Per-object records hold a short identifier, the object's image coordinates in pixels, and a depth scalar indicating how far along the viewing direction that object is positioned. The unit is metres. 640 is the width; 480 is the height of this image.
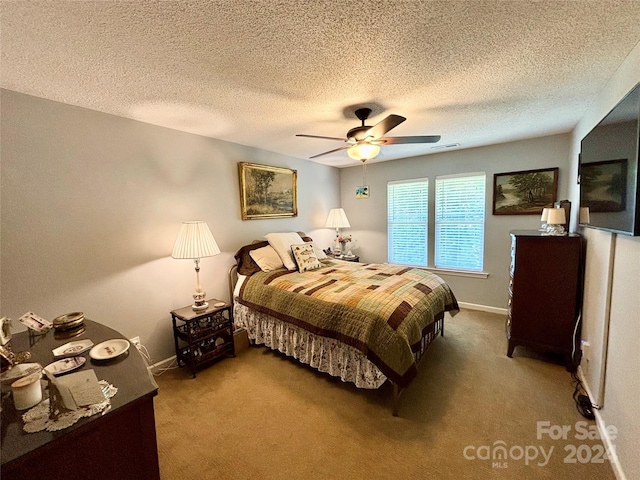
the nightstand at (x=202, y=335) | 2.41
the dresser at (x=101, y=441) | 0.74
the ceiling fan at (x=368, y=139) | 2.12
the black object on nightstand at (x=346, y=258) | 4.34
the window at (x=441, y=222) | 3.75
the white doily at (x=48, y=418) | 0.79
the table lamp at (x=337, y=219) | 4.41
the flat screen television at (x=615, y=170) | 1.20
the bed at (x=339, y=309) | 1.91
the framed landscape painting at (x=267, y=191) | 3.32
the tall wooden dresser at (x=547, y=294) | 2.30
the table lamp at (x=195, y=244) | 2.38
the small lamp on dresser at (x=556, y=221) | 2.46
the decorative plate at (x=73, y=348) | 1.23
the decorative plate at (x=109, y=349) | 1.20
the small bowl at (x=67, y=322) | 1.51
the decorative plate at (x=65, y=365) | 1.09
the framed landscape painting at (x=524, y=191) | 3.22
